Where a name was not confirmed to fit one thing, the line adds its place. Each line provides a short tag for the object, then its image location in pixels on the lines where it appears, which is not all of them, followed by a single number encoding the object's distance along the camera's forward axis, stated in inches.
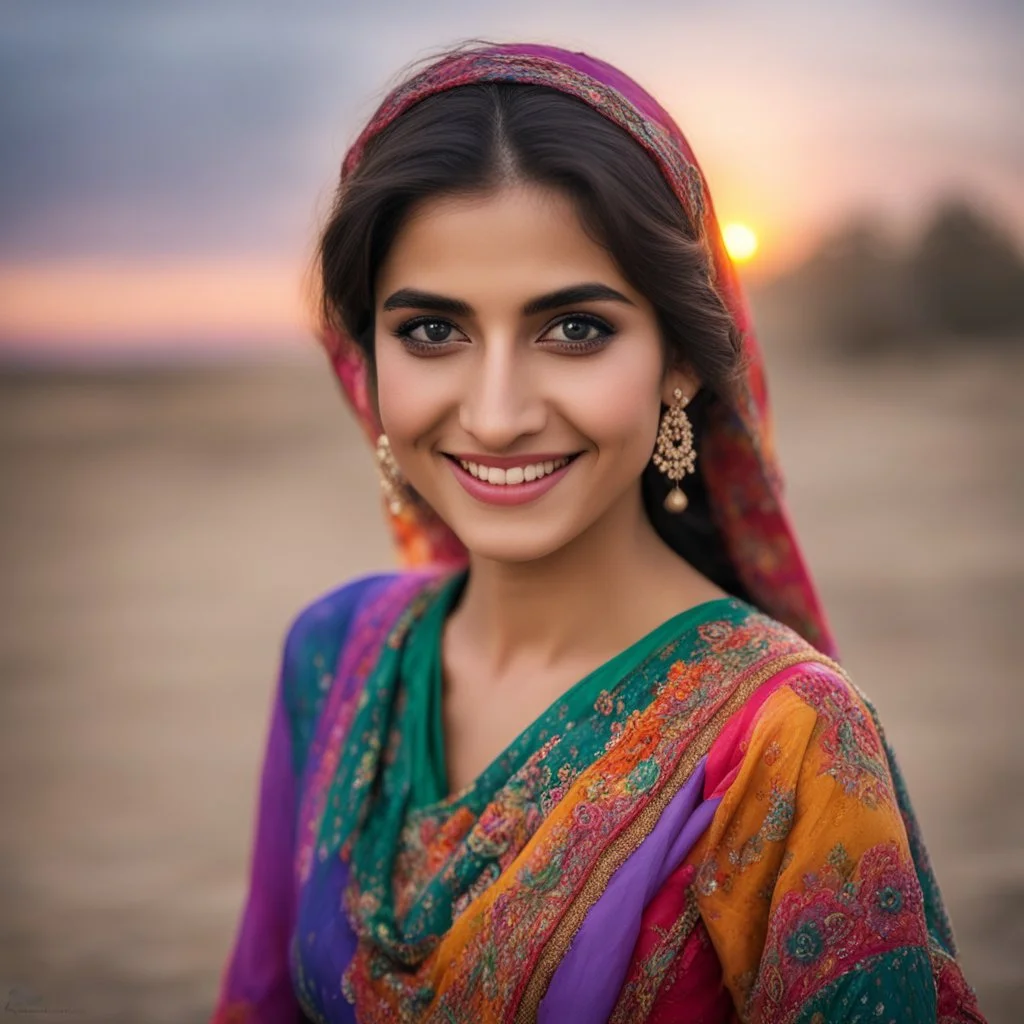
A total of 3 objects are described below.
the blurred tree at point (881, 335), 470.3
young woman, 53.8
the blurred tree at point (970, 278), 403.5
